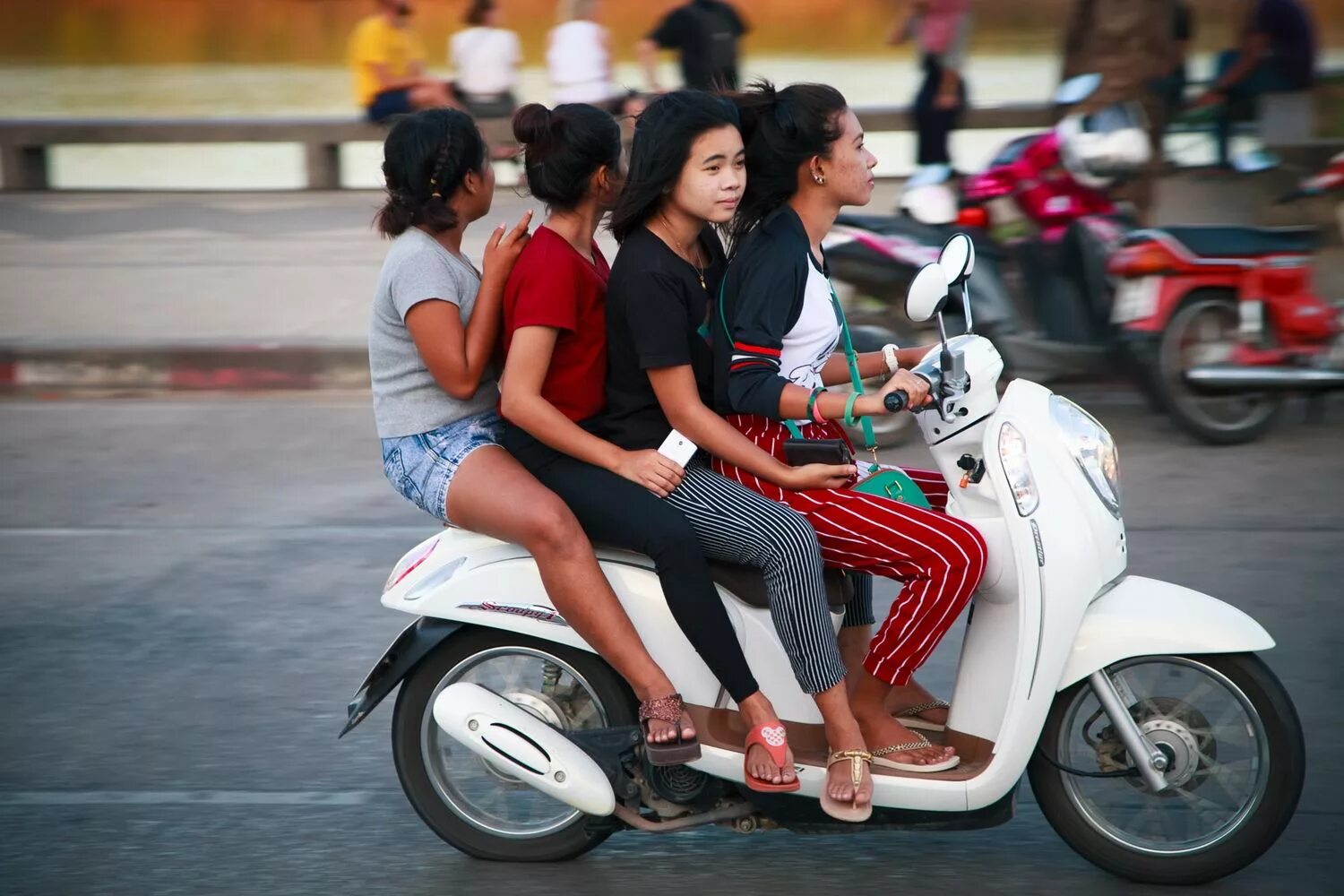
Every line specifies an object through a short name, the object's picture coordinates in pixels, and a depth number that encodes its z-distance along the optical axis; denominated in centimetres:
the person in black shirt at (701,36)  1194
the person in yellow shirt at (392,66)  1245
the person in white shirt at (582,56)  1213
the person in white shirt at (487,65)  1316
